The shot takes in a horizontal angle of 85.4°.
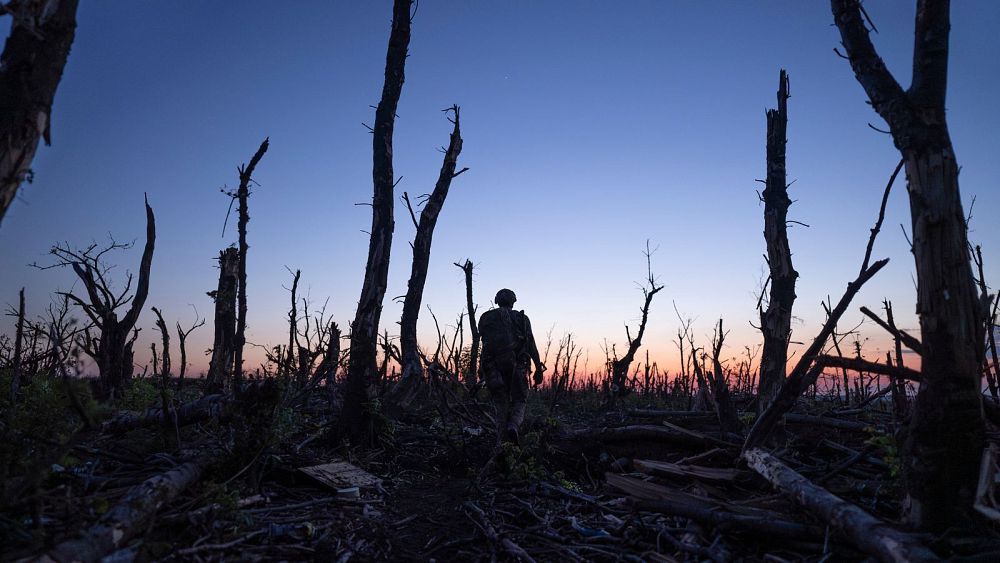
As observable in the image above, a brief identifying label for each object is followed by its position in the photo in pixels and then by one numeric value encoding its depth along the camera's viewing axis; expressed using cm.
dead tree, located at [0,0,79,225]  365
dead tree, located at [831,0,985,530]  382
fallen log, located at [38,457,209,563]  316
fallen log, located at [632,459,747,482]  645
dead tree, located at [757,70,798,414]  981
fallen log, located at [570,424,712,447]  800
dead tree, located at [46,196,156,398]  1088
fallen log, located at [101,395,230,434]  683
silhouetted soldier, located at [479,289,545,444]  909
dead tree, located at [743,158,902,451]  551
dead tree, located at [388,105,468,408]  1534
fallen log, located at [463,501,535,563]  445
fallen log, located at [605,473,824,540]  439
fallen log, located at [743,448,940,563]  342
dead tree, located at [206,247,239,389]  1538
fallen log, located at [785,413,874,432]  810
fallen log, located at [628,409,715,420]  1121
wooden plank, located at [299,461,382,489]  593
